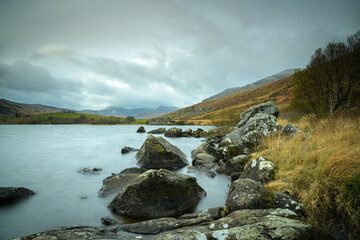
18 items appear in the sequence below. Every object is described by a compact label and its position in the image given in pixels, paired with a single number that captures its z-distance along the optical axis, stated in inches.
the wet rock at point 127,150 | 831.1
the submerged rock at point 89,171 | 501.2
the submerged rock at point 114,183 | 337.7
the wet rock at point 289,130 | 555.5
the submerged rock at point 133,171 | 449.7
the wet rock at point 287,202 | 177.7
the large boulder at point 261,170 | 266.1
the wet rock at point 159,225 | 177.1
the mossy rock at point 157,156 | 534.6
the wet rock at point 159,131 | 2070.4
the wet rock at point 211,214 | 205.3
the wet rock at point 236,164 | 443.1
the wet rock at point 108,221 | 230.5
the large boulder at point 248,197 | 192.9
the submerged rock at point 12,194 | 295.0
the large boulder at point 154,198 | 255.3
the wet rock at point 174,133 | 1697.8
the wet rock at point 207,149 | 638.0
